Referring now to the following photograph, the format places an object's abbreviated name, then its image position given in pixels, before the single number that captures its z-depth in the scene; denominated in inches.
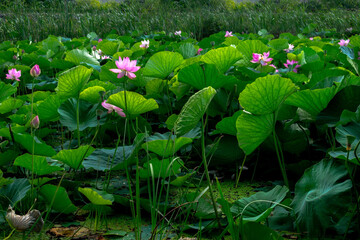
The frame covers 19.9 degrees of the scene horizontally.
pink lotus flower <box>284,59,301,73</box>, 351.9
